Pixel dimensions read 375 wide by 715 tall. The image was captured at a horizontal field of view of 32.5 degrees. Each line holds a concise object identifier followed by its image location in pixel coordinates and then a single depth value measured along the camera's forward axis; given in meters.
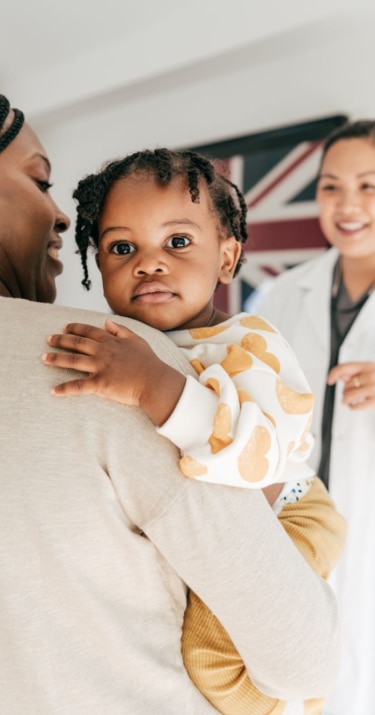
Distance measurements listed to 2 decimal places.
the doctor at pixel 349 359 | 1.76
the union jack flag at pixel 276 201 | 2.43
